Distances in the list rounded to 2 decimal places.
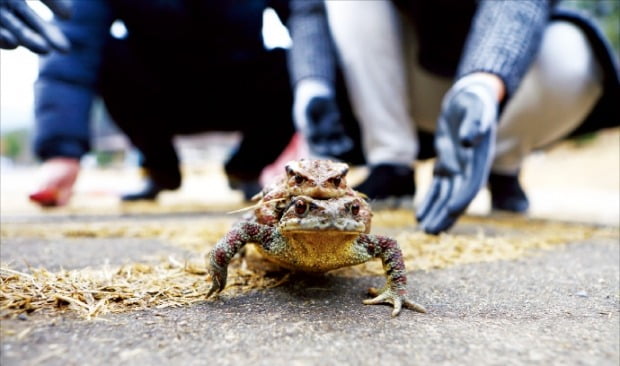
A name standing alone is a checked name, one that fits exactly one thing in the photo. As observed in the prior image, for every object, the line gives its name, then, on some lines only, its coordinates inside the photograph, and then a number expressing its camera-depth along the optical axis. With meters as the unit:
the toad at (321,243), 0.36
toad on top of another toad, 0.38
